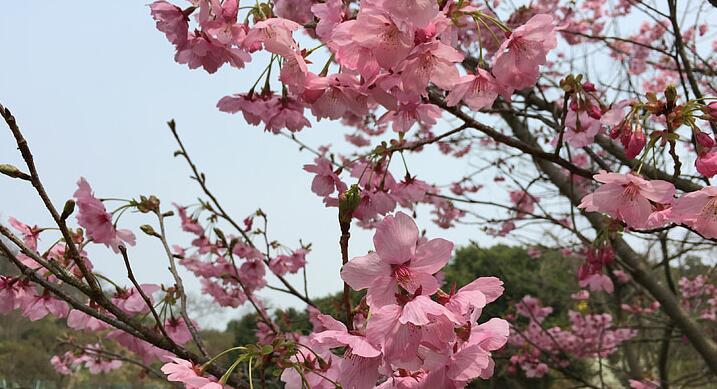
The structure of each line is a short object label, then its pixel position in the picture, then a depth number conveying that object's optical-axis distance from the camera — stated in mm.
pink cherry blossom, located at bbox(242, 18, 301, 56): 258
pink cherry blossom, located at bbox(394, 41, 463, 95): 240
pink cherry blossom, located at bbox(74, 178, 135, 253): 340
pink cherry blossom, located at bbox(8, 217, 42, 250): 354
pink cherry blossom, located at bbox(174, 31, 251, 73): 309
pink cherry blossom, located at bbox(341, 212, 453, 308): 198
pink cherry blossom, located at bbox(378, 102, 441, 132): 322
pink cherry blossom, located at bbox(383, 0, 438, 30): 223
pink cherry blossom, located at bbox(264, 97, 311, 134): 361
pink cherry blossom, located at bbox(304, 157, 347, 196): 387
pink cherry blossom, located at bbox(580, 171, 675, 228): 262
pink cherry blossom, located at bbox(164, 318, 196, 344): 383
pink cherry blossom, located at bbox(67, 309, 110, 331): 351
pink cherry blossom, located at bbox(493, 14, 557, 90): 259
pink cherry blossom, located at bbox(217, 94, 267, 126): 358
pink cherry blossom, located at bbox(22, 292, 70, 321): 345
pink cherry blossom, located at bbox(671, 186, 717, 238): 250
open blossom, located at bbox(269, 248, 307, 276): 659
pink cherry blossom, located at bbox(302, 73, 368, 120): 260
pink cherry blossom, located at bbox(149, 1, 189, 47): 305
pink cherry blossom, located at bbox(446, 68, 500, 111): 284
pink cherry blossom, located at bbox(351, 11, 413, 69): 233
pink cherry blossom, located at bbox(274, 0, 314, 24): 365
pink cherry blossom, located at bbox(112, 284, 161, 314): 332
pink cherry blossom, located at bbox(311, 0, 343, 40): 272
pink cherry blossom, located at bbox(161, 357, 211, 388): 199
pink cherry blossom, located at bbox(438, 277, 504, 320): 191
